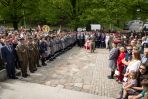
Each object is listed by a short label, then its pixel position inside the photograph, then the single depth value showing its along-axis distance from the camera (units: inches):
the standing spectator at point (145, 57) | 179.0
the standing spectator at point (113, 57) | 230.1
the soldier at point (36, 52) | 271.1
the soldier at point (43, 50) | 292.1
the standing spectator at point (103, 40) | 523.5
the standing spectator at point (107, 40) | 501.5
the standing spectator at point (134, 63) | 171.0
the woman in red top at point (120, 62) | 216.8
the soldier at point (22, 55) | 231.3
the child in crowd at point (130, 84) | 158.2
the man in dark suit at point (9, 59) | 218.9
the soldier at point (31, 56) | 252.5
